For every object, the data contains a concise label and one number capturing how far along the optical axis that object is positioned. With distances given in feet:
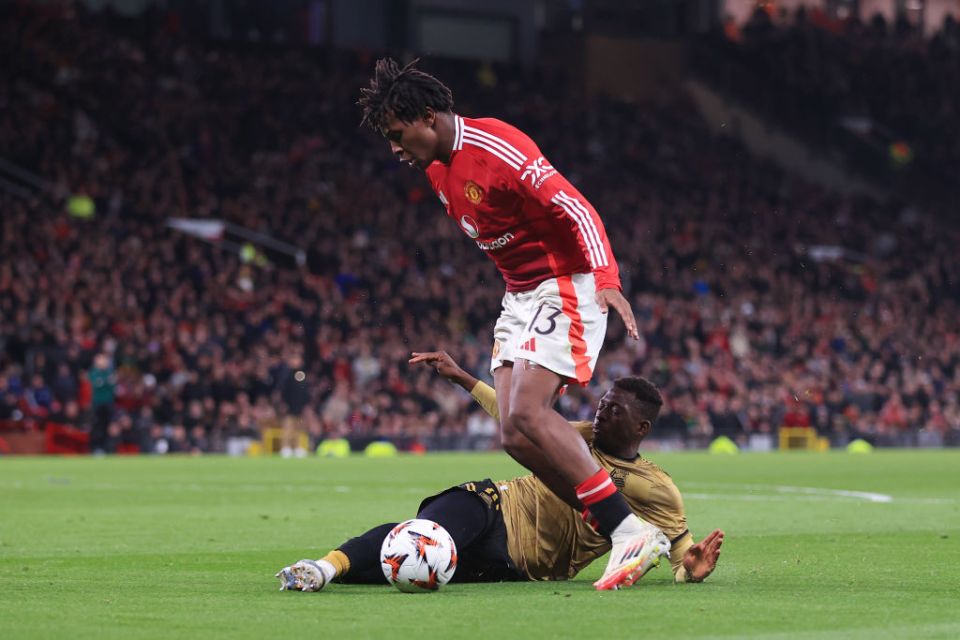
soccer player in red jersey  44.80
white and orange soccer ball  43.01
